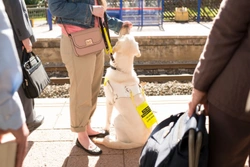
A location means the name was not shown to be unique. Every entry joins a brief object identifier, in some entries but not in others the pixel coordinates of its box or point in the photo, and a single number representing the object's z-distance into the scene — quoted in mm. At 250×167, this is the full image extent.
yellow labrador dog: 3182
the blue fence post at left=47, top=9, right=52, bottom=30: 11441
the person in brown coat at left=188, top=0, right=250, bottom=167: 1604
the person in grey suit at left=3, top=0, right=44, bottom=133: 2711
